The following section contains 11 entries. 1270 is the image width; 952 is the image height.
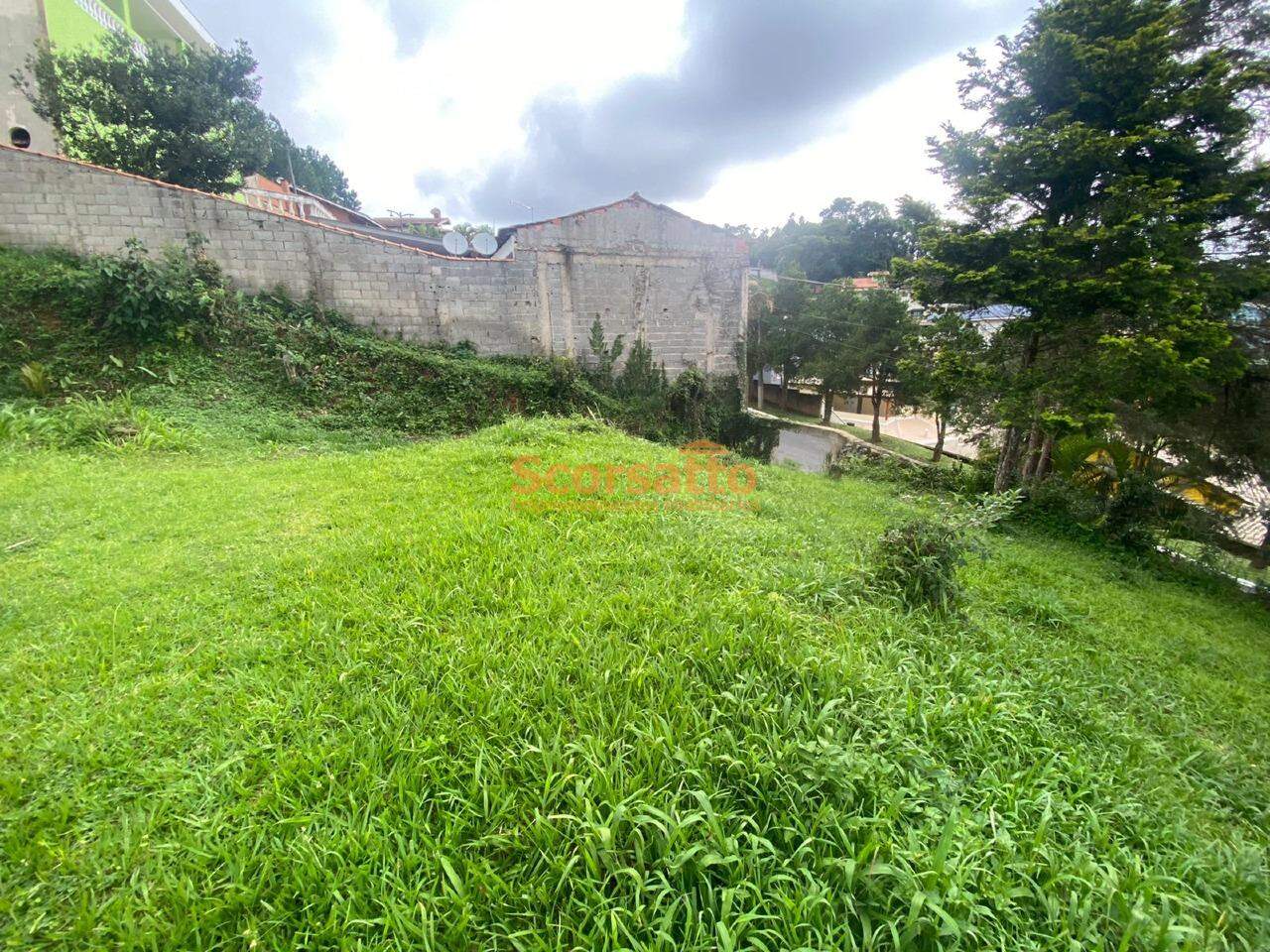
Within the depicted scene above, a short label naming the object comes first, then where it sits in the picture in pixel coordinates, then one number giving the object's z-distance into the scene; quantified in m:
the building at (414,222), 24.33
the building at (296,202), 15.95
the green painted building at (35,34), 8.06
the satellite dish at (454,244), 9.66
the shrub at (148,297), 6.16
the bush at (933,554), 2.65
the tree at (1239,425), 5.70
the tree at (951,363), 7.16
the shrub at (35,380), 5.32
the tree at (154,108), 7.52
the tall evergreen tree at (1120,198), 5.20
